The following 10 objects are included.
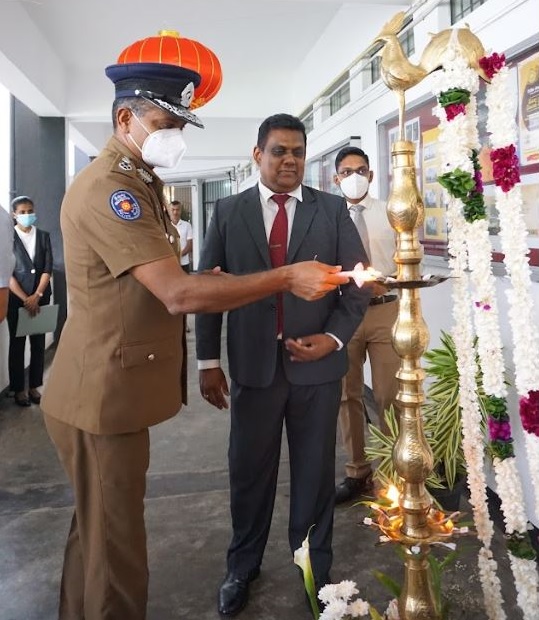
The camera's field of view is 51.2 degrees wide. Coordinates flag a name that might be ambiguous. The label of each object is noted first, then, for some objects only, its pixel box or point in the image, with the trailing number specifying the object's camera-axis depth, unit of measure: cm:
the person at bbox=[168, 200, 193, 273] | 714
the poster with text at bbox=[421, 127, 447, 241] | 305
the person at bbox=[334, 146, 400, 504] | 285
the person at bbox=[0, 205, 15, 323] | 250
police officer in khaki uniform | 134
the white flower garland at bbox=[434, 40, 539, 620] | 128
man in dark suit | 186
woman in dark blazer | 453
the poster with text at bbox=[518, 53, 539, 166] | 219
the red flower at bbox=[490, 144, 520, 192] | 132
